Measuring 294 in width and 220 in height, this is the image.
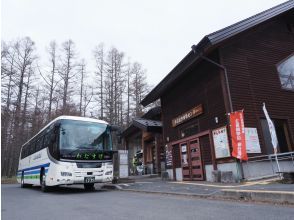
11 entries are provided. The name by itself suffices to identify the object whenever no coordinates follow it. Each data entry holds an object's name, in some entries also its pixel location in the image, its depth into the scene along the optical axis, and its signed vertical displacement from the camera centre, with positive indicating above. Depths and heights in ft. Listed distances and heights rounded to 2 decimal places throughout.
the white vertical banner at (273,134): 33.09 +5.17
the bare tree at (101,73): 104.22 +44.98
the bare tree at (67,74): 100.97 +43.92
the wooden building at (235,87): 36.70 +13.73
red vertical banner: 32.91 +5.12
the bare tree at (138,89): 108.88 +38.25
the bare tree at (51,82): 102.73 +40.61
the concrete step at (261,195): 18.69 -1.50
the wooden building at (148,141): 66.85 +11.92
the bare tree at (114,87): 103.55 +38.07
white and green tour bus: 34.22 +4.22
